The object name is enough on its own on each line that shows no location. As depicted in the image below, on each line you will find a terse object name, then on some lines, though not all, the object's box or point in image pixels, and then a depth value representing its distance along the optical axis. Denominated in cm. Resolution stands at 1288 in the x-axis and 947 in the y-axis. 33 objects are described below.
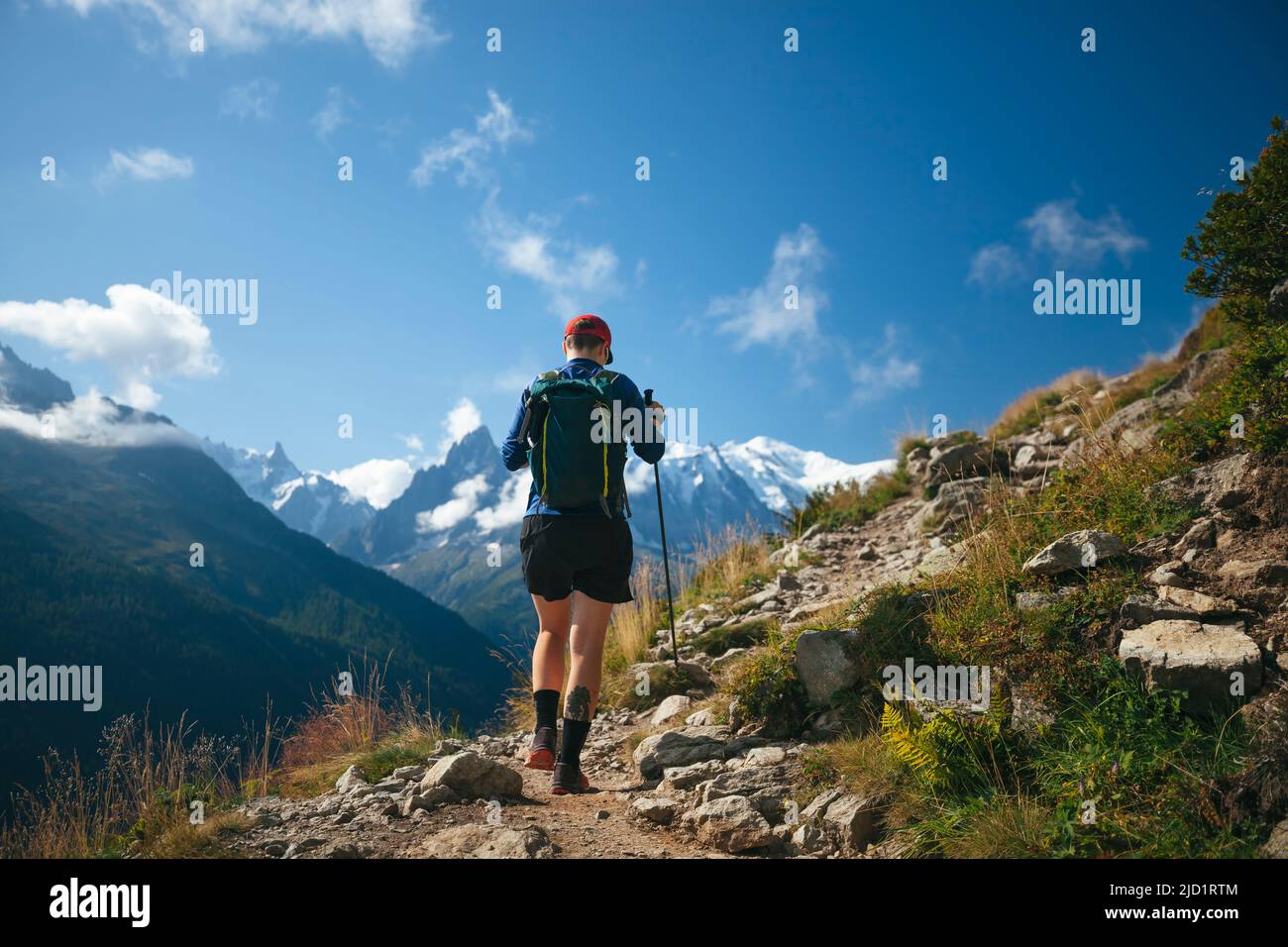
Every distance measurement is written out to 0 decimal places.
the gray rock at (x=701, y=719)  664
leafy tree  689
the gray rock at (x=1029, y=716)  428
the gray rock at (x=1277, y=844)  310
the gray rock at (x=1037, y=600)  516
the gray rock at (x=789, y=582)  1064
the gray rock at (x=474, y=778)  531
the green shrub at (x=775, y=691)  599
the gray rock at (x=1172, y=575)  507
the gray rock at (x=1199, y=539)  543
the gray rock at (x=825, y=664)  573
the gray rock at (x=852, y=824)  406
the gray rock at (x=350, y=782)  596
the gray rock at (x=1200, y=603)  462
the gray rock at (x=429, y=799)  502
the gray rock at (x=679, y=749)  584
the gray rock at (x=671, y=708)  729
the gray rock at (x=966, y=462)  1277
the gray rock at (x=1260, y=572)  476
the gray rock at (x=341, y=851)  402
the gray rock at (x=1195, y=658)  407
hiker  513
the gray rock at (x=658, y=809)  491
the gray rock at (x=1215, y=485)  566
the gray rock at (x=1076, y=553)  538
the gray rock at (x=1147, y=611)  470
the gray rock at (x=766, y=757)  533
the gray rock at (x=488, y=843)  393
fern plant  410
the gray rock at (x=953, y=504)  1070
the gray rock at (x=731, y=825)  436
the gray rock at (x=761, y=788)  466
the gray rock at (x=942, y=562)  679
